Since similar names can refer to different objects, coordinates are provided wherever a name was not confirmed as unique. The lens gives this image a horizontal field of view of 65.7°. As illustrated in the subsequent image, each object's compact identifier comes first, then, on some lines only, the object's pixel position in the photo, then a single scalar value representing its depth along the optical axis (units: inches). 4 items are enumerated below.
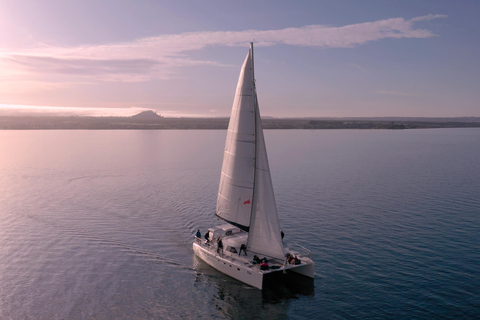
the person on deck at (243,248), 1402.6
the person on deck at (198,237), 1602.4
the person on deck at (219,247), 1453.0
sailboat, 1331.2
